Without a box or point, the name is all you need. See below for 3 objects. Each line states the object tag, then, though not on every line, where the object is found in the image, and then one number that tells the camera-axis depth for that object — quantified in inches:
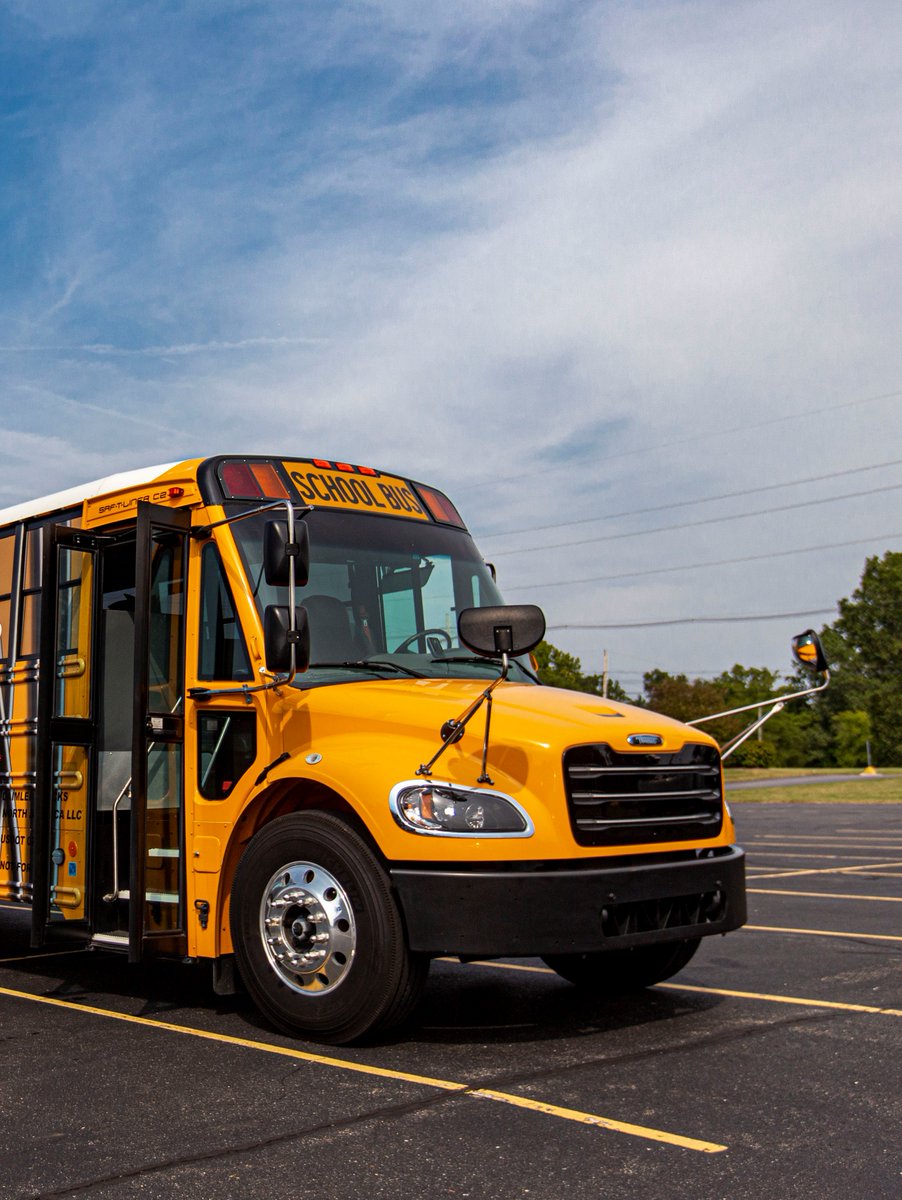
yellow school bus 216.4
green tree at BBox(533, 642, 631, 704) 2928.2
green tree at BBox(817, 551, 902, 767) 4131.4
